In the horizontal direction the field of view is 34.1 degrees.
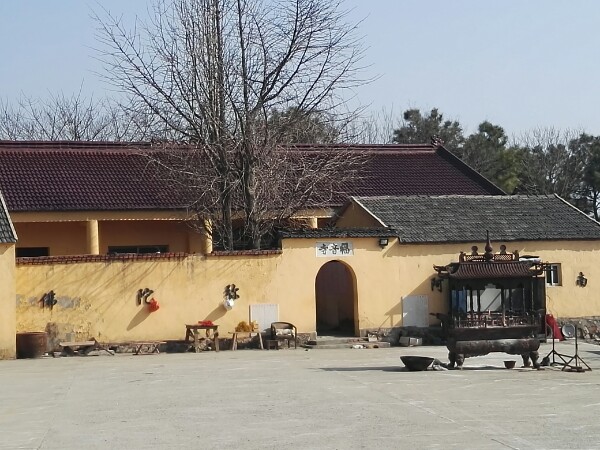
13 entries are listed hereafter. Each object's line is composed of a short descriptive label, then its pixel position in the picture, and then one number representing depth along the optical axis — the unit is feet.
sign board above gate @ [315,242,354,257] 80.38
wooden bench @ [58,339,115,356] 72.18
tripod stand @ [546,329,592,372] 59.47
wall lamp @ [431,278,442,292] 81.49
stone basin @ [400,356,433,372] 58.65
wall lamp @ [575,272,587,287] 86.43
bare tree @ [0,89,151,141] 167.02
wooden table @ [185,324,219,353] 74.49
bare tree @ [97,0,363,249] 84.33
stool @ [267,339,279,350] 77.05
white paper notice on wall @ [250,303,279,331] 78.07
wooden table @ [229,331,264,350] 76.33
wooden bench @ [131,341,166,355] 73.92
